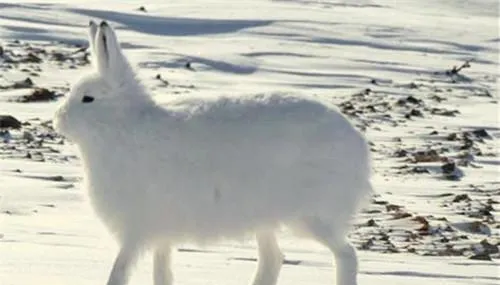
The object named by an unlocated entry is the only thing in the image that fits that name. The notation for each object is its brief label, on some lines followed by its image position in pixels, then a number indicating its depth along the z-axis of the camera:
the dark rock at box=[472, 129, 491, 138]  19.53
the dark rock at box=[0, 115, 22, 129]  16.62
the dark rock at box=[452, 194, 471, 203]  14.30
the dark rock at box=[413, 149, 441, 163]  17.09
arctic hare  8.56
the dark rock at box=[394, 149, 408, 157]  17.39
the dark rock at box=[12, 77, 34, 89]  20.54
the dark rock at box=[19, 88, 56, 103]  19.33
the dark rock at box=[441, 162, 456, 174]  16.12
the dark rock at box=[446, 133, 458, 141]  19.03
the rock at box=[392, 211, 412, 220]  13.05
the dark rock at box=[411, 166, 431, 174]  16.19
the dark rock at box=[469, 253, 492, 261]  11.23
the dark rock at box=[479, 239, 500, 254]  11.70
